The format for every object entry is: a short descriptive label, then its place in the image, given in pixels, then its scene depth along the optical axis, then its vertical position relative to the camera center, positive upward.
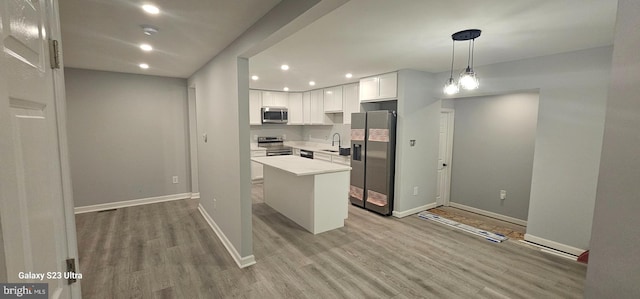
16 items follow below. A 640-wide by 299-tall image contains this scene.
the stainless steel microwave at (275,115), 6.32 +0.35
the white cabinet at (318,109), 6.11 +0.50
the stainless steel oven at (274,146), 6.76 -0.44
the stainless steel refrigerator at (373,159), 4.15 -0.49
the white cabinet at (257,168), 6.29 -0.94
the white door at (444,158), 4.81 -0.50
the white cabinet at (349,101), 5.17 +0.60
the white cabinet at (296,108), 6.66 +0.55
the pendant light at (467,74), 2.33 +0.56
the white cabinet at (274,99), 6.40 +0.76
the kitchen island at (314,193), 3.48 -0.90
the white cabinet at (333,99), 5.58 +0.67
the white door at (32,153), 0.56 -0.07
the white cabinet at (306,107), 6.49 +0.56
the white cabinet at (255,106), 6.22 +0.56
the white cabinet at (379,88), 4.14 +0.72
